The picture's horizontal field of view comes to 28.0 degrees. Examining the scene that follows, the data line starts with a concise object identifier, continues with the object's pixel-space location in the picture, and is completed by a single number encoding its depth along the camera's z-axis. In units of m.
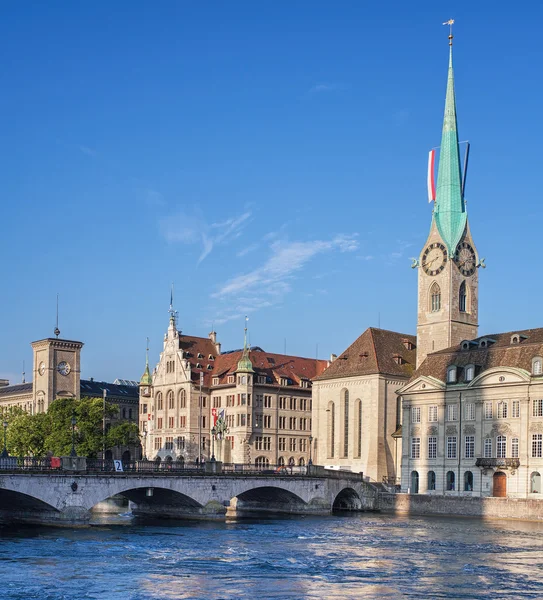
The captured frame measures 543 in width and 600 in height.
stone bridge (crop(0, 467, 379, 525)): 73.56
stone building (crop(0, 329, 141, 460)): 164.25
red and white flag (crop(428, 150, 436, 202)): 125.07
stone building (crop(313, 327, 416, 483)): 114.19
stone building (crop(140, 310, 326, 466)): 130.38
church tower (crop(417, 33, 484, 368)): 120.19
